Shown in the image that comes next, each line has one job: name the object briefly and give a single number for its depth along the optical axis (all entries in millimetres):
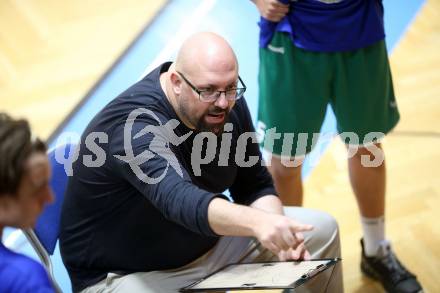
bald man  3623
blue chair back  4211
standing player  4500
